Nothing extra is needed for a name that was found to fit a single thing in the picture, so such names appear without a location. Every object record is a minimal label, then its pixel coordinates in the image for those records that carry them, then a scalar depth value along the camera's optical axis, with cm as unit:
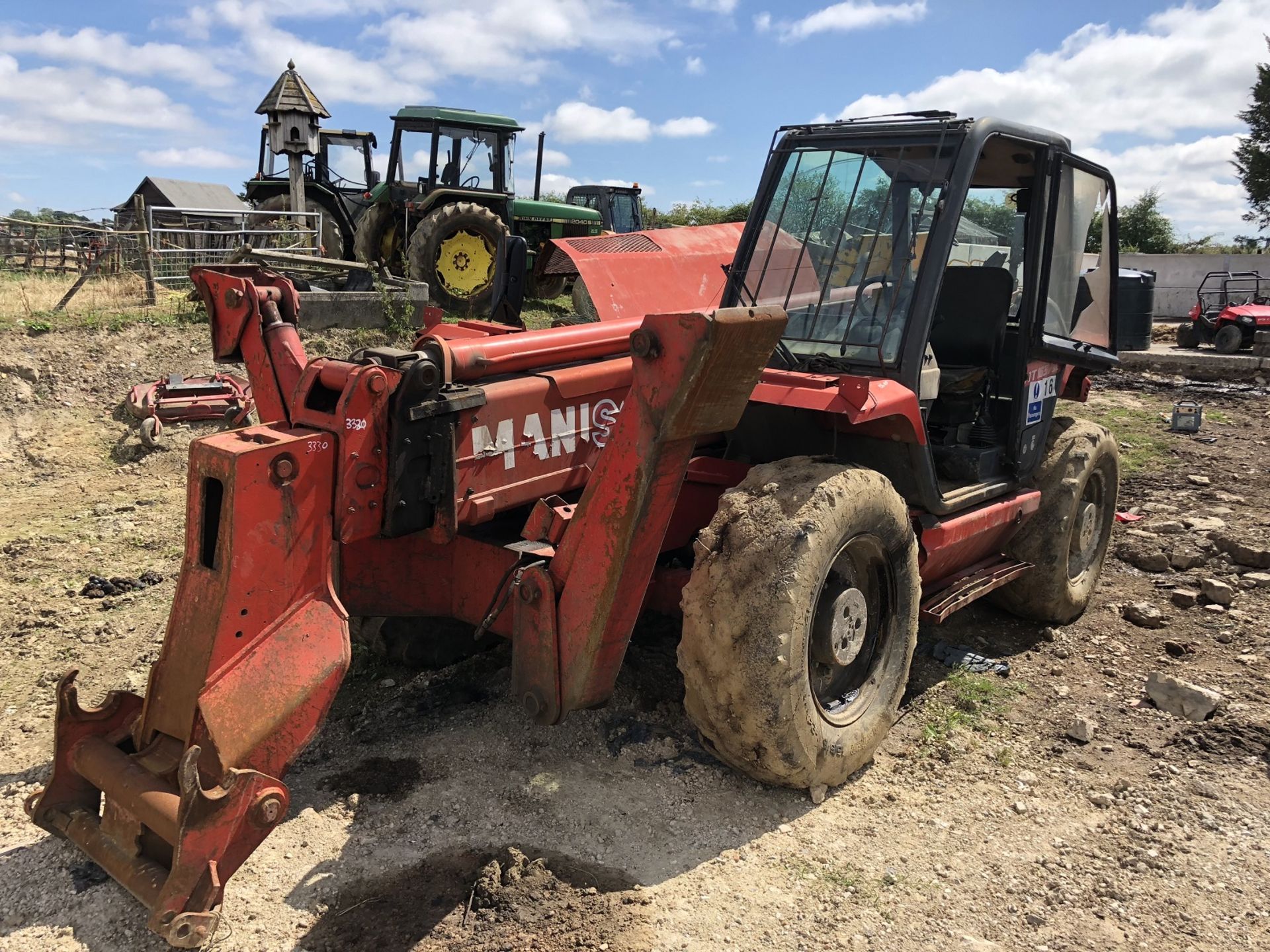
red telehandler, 264
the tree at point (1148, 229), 3581
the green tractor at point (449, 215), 1247
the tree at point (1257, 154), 3375
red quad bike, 1741
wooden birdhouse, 1312
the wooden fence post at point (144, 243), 1087
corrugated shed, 3697
